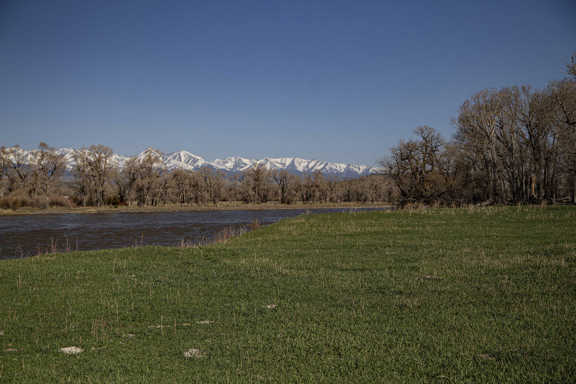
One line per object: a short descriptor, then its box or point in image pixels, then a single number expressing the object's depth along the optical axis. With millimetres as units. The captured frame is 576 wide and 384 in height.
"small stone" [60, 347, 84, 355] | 6613
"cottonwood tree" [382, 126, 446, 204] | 49188
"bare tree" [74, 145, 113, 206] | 87312
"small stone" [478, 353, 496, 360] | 6074
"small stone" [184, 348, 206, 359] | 6371
